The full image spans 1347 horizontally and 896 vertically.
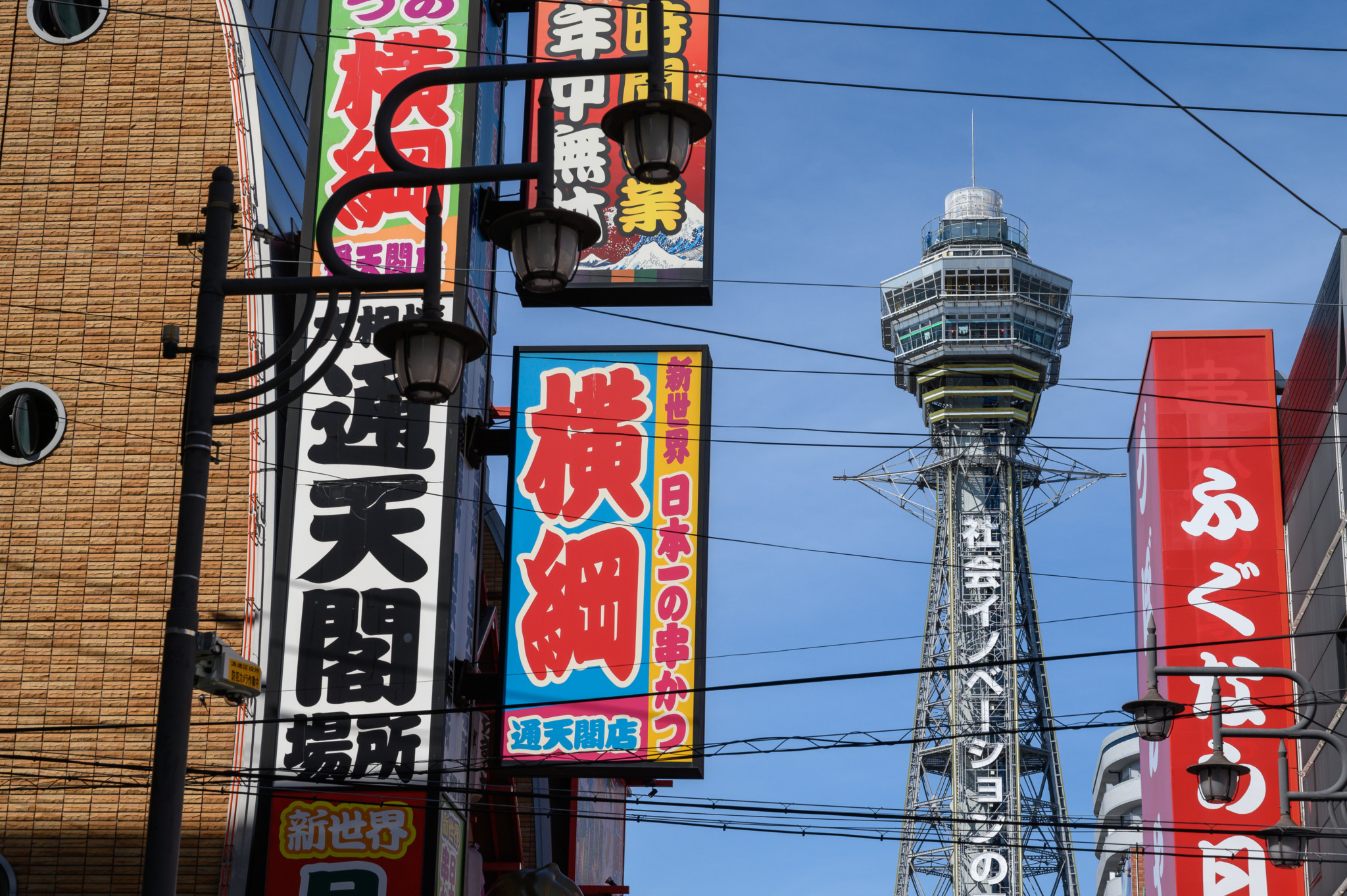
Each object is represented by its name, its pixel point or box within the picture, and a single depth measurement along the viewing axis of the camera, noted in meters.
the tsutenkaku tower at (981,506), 116.06
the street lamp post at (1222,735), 19.80
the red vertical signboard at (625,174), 25.77
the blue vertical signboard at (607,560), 24.70
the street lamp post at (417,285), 10.95
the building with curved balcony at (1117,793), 95.50
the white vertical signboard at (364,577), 23.92
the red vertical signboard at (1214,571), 31.02
